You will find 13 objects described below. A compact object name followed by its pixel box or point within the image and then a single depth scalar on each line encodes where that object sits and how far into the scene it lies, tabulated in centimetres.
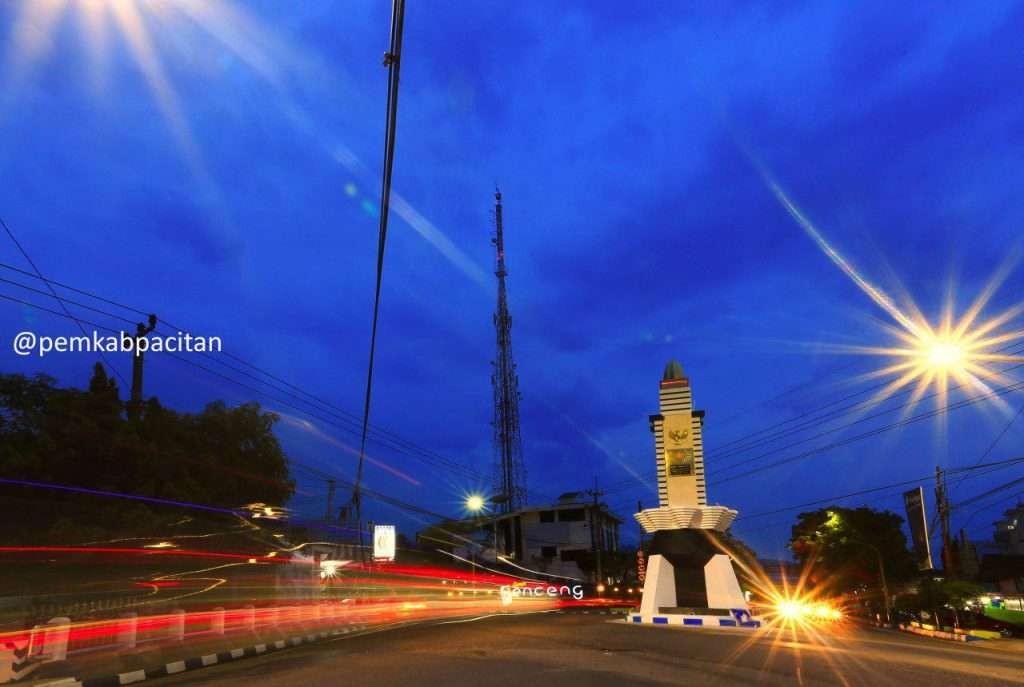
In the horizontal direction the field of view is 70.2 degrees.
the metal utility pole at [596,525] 5825
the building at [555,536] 6512
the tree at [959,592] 2705
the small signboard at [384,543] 3700
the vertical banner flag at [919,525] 2853
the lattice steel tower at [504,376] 5878
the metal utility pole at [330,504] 3994
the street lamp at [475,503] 6462
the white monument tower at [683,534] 2603
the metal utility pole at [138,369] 2956
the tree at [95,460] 2259
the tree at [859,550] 4234
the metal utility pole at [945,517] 3139
